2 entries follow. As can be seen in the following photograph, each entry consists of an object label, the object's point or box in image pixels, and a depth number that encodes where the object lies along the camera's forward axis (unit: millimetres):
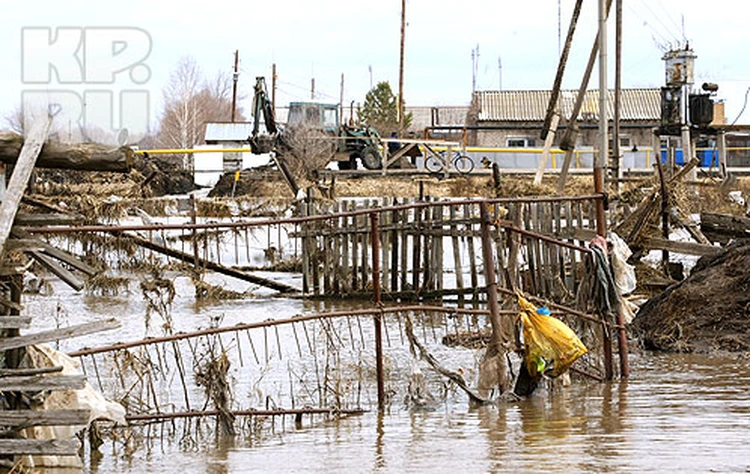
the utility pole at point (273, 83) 73456
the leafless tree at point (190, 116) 91688
